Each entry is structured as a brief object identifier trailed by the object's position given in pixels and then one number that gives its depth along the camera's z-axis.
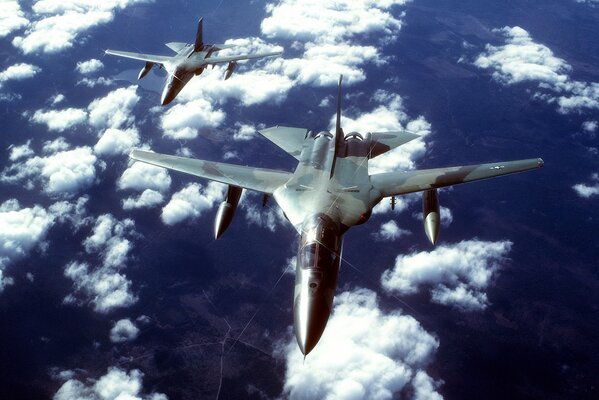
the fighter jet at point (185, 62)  43.91
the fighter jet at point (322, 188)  18.94
